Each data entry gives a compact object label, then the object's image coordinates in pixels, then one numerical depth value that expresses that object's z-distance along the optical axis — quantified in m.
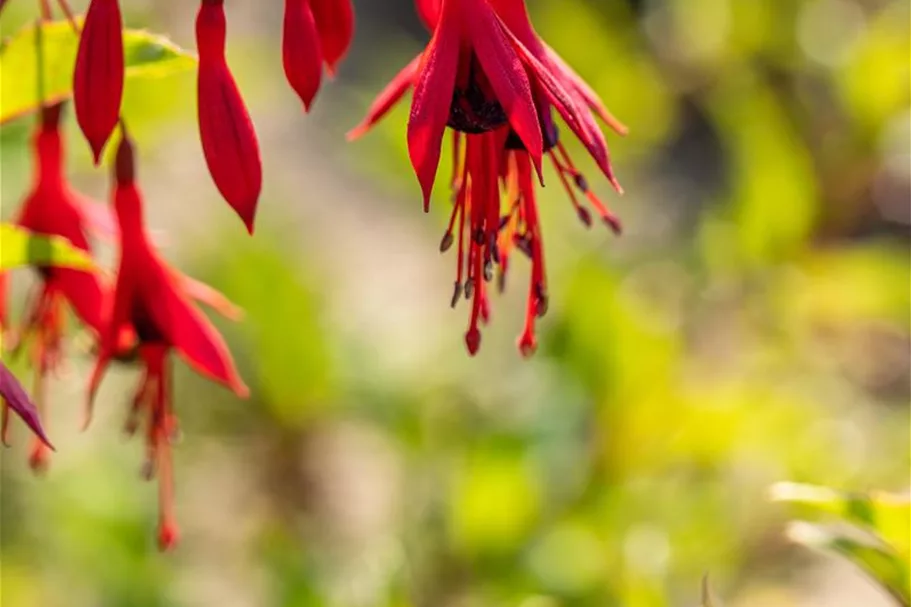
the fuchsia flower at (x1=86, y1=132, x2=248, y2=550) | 0.71
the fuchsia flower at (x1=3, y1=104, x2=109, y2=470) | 0.72
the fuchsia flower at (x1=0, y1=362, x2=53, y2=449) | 0.66
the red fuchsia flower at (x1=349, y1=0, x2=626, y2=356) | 0.67
